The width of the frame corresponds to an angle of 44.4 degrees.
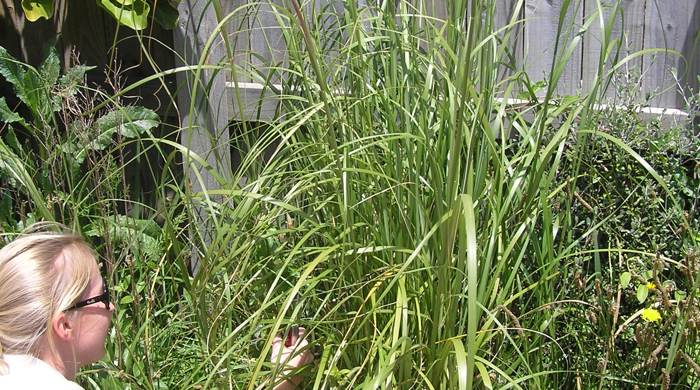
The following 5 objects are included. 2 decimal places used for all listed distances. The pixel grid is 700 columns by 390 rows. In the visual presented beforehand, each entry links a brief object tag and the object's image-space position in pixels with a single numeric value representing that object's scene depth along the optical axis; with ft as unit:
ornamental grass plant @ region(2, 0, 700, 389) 6.39
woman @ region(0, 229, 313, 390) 5.78
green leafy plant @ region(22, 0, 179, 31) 10.55
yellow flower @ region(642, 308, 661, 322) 7.36
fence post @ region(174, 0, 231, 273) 10.94
